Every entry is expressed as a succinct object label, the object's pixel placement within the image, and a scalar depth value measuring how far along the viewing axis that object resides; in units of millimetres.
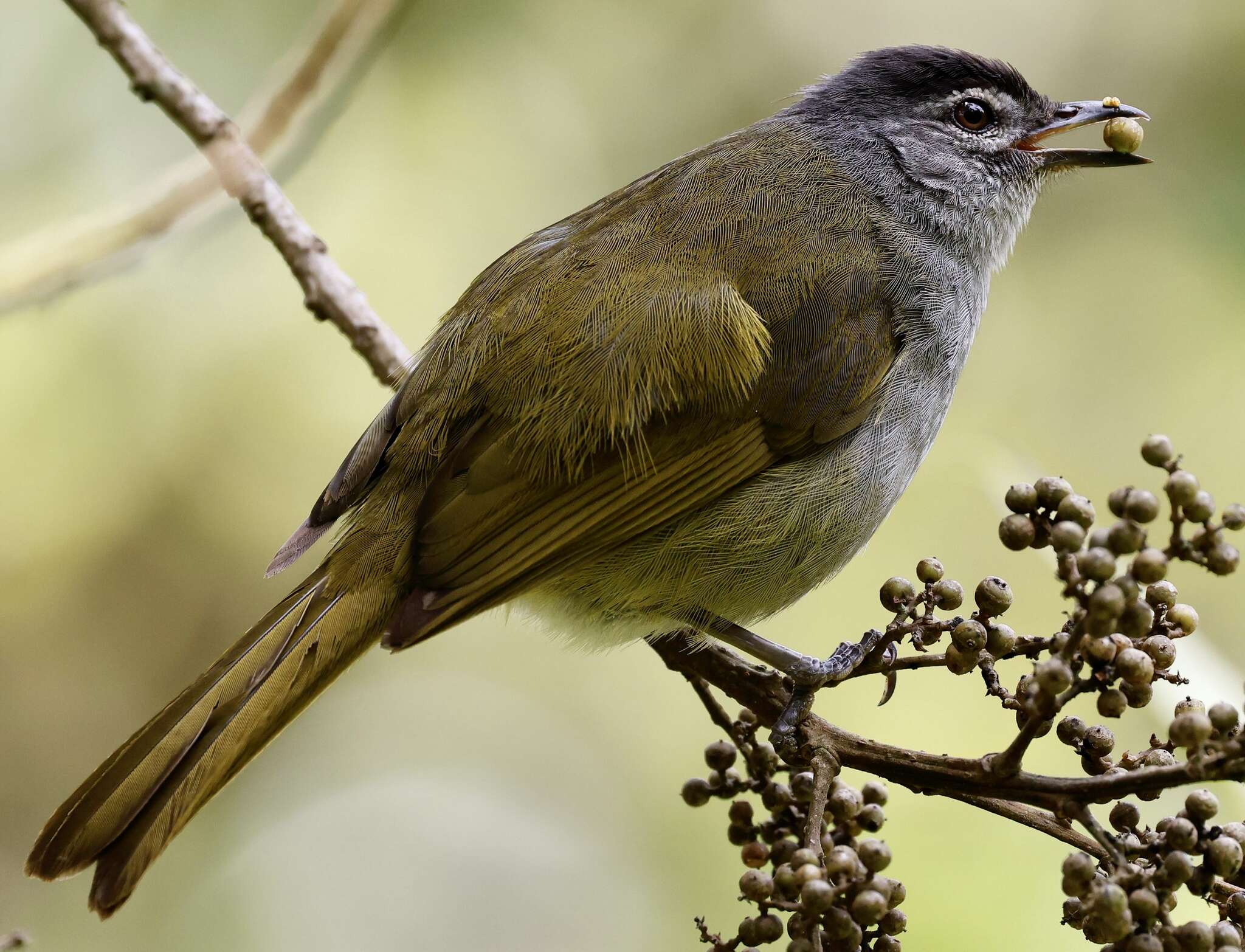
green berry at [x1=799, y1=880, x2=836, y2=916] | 3003
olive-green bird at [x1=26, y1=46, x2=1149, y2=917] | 3053
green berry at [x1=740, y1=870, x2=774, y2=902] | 3021
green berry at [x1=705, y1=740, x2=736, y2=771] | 3050
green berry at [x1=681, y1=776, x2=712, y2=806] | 3052
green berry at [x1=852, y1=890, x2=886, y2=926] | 3017
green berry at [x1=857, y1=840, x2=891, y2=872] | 3019
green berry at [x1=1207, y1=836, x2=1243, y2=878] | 2902
